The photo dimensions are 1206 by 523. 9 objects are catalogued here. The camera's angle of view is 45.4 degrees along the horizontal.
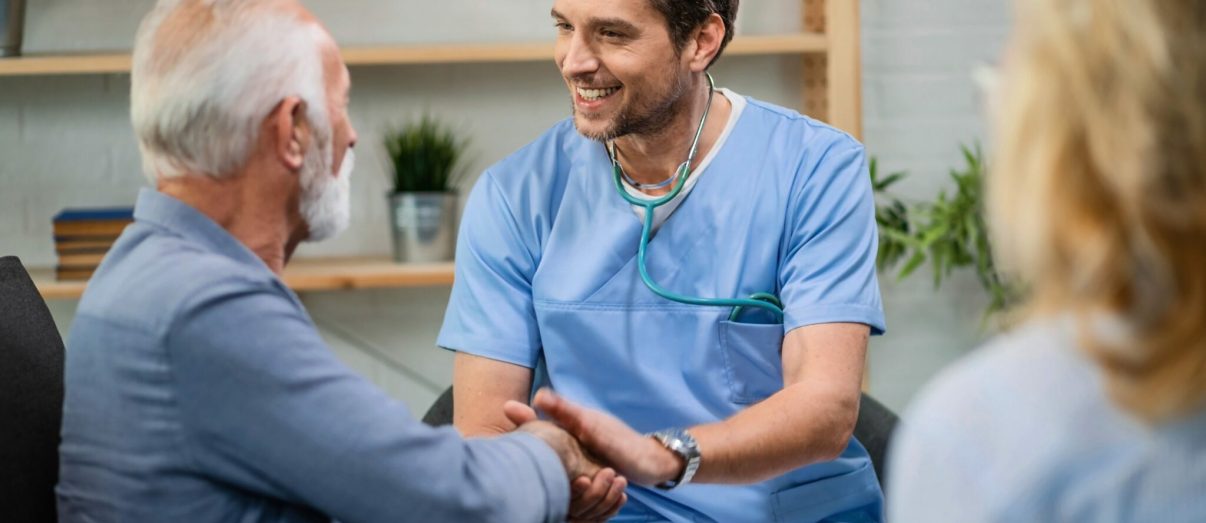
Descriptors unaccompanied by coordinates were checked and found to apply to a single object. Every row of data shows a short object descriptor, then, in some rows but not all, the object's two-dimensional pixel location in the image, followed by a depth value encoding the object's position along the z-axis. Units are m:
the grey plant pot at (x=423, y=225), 2.92
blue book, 2.89
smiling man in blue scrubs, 1.73
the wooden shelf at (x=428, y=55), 2.85
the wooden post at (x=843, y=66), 2.92
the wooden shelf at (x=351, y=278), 2.85
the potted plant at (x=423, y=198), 2.92
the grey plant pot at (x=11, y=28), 2.90
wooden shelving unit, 2.85
